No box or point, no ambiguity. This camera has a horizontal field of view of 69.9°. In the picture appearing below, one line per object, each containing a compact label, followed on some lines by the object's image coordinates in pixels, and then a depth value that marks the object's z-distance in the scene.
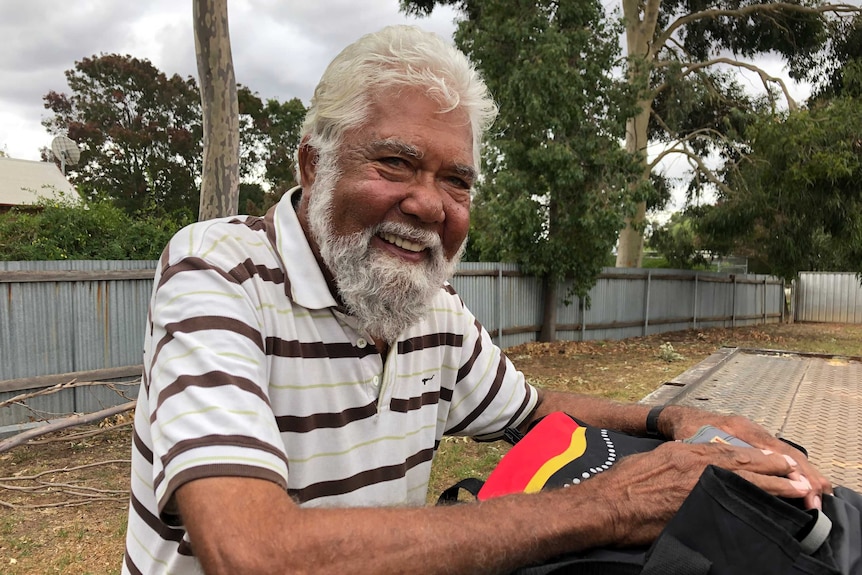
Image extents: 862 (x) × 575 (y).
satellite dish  14.52
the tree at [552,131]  10.91
